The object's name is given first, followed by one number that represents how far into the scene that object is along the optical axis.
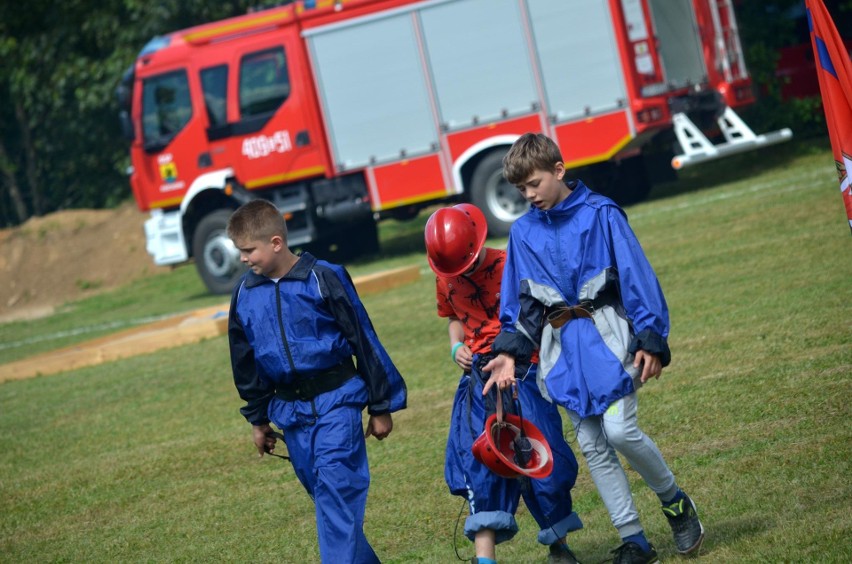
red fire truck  32.04
